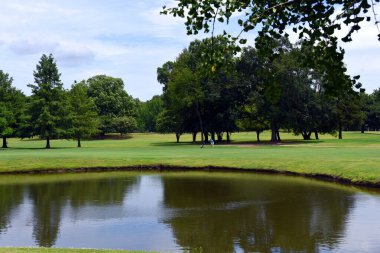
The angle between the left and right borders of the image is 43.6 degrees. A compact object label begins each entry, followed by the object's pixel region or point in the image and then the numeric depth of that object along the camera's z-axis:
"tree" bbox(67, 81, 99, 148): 74.81
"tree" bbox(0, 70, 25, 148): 71.38
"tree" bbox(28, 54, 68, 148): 69.19
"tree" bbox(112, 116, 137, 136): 122.49
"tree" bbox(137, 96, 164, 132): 159.38
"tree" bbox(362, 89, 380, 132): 138.56
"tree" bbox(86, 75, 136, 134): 127.19
